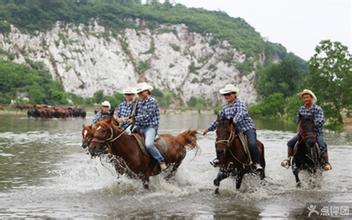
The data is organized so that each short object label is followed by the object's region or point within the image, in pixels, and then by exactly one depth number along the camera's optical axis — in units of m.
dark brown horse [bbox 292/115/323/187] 13.70
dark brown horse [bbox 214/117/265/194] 12.20
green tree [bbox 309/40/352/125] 46.41
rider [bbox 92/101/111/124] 12.76
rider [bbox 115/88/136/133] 13.91
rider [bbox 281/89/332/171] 13.94
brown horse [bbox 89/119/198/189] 12.20
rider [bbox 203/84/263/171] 12.84
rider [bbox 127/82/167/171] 13.30
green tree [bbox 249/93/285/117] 83.25
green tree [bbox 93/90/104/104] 132.25
